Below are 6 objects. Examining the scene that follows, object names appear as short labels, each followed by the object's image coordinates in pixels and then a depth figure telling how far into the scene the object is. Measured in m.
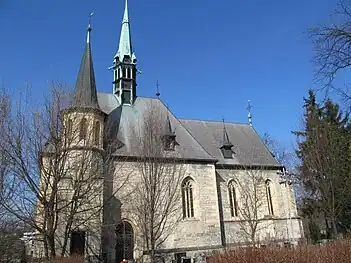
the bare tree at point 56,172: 13.24
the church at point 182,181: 20.05
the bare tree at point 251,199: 24.70
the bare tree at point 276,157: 29.83
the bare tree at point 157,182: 18.94
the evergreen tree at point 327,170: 21.39
